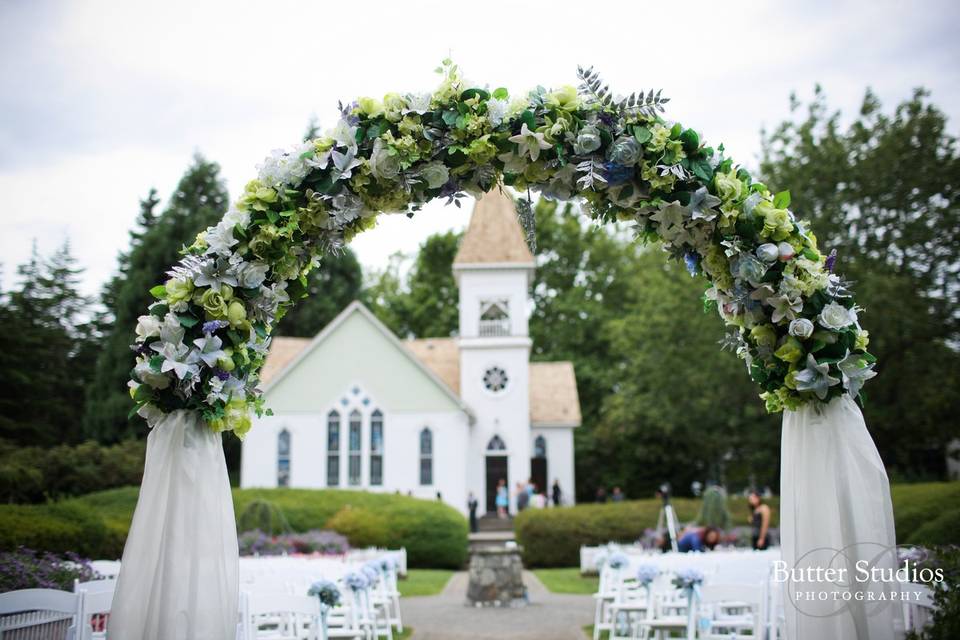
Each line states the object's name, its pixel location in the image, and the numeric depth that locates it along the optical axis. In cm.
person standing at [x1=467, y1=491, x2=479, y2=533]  2755
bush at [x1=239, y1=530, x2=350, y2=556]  1716
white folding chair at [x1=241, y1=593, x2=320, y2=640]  679
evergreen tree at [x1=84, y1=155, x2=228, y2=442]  3519
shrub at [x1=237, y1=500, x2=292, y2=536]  1902
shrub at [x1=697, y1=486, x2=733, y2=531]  1989
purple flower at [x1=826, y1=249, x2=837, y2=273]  526
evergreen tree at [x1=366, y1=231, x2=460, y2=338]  4375
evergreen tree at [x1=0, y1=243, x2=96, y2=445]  3000
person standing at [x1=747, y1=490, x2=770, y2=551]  1289
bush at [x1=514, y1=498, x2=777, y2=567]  2298
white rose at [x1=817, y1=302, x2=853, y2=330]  492
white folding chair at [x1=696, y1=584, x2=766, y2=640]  748
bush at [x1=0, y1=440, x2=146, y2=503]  2489
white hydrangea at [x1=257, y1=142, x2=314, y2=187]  532
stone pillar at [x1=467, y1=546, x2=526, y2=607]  1531
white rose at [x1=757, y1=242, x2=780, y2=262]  500
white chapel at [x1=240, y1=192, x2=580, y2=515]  2898
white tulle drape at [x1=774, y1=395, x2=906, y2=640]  467
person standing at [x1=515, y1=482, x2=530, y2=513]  2800
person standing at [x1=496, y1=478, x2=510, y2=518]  2903
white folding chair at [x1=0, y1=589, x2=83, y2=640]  545
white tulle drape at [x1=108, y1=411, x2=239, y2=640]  472
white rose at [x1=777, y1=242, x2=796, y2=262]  503
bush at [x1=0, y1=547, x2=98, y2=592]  726
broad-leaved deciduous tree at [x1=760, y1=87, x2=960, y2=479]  2306
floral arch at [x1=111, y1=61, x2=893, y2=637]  500
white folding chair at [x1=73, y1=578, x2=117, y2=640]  576
